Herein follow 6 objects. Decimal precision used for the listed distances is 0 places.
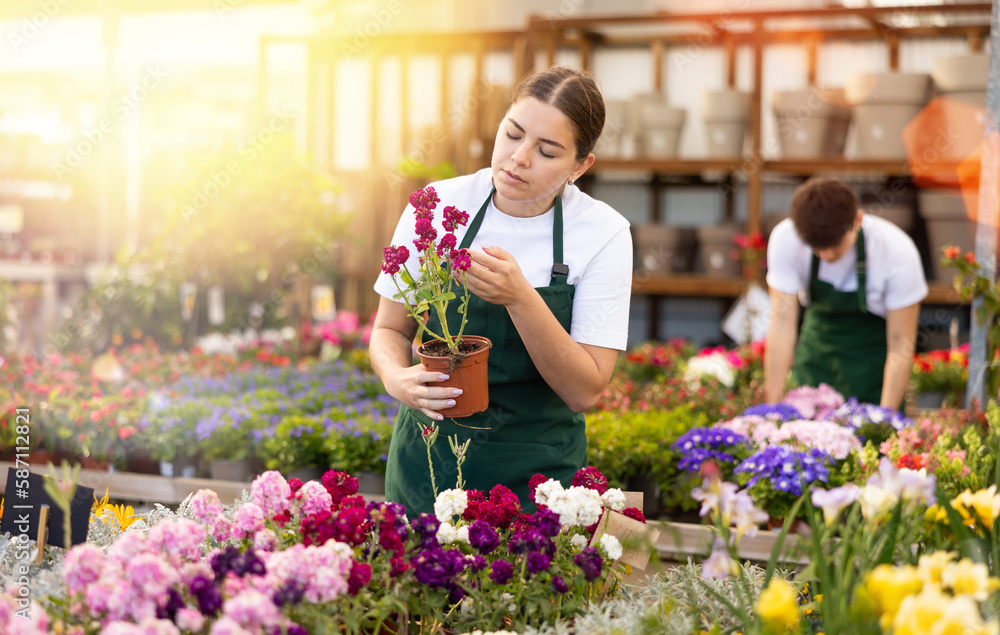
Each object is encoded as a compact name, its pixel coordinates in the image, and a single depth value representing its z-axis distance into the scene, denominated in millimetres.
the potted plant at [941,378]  3924
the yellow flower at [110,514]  1438
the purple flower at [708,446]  2373
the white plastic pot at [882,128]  4473
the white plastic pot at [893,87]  4418
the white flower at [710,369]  3715
